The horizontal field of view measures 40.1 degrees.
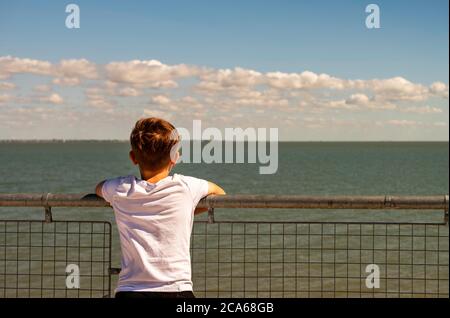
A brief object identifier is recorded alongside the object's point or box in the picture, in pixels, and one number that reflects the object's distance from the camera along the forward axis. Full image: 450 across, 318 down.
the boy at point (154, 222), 2.99
